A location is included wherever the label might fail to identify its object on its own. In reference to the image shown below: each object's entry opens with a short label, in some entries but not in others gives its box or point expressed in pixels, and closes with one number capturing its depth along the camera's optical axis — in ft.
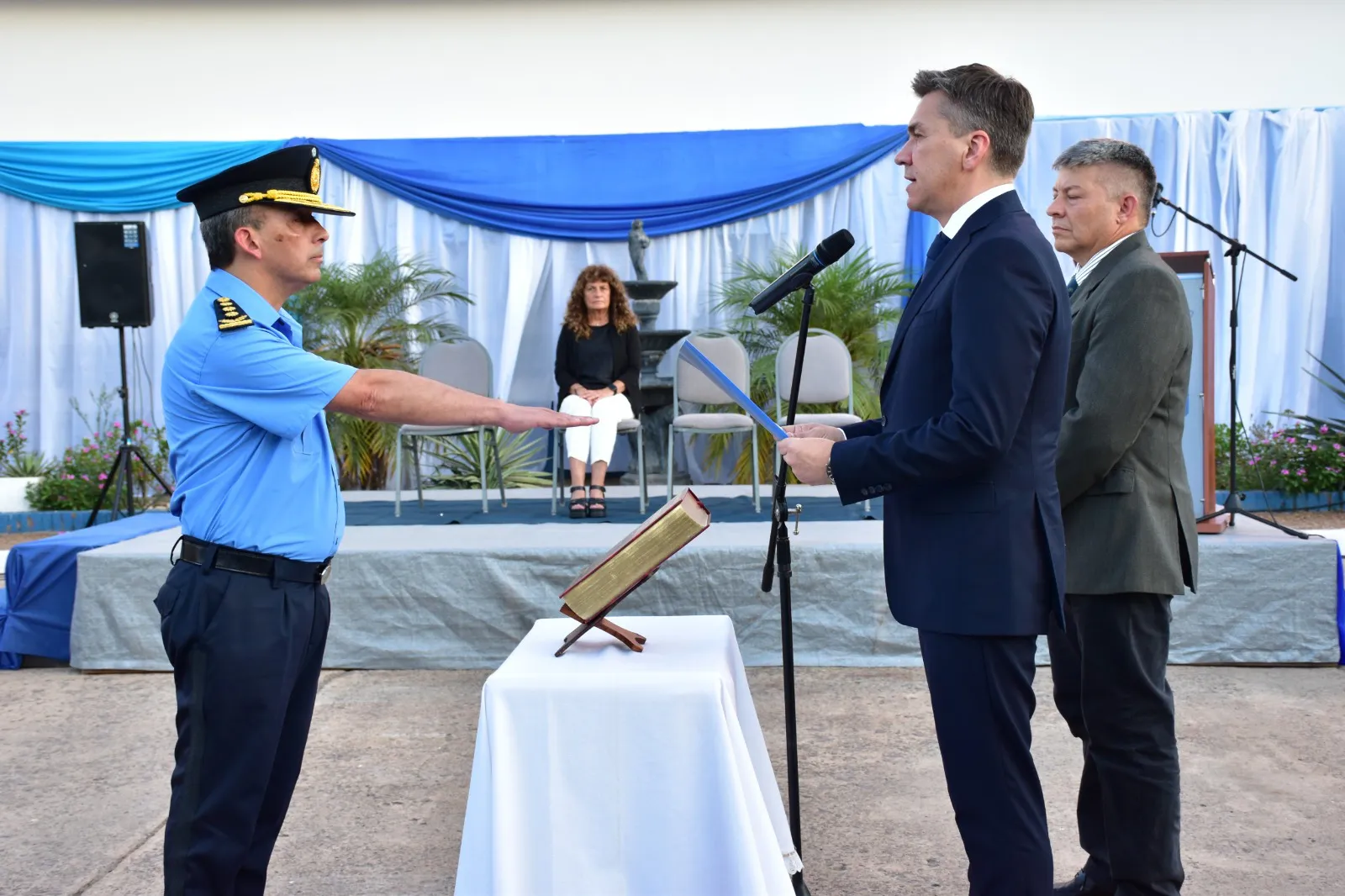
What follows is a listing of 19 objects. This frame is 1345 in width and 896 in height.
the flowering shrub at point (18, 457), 30.37
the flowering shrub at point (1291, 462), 27.43
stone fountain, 26.30
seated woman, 20.80
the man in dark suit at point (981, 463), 6.19
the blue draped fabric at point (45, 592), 15.94
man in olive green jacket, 7.83
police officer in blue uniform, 6.73
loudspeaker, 22.79
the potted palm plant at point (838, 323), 27.66
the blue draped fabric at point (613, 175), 30.04
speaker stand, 20.44
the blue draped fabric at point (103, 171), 30.53
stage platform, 15.23
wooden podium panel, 16.79
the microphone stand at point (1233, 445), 16.31
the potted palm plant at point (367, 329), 28.19
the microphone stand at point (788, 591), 7.76
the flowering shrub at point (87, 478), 28.25
